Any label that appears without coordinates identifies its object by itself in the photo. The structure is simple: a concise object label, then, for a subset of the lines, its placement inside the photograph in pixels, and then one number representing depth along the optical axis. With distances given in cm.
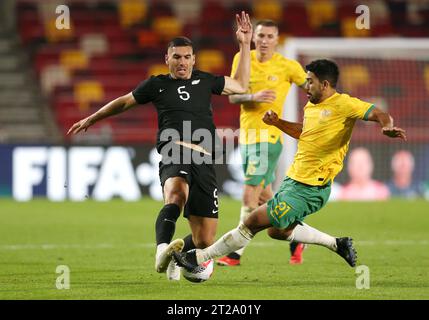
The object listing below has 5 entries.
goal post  3262
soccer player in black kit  1564
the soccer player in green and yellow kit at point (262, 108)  1909
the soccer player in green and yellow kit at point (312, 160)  1500
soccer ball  1495
